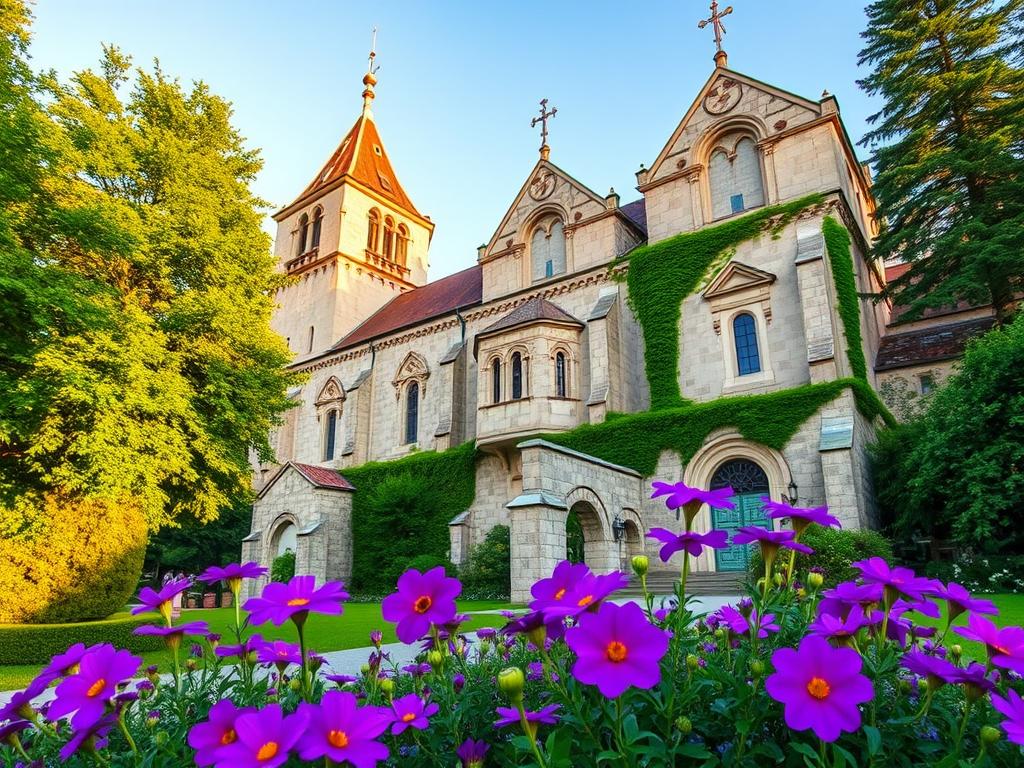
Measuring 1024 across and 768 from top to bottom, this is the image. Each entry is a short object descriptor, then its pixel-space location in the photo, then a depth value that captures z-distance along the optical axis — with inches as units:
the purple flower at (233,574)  88.2
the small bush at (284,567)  943.2
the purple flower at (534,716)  58.8
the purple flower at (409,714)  62.5
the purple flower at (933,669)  60.8
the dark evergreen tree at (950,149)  716.7
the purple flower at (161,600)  84.7
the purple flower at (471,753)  63.2
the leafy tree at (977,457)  553.3
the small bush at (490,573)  772.0
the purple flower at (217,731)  54.3
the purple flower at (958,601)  74.4
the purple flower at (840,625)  69.4
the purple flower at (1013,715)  52.2
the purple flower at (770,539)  79.4
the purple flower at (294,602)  65.7
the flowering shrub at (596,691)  54.9
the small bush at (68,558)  414.3
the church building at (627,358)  676.1
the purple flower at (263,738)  49.6
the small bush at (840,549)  486.6
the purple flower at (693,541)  76.2
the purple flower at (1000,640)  66.1
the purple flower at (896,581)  74.2
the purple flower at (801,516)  83.4
